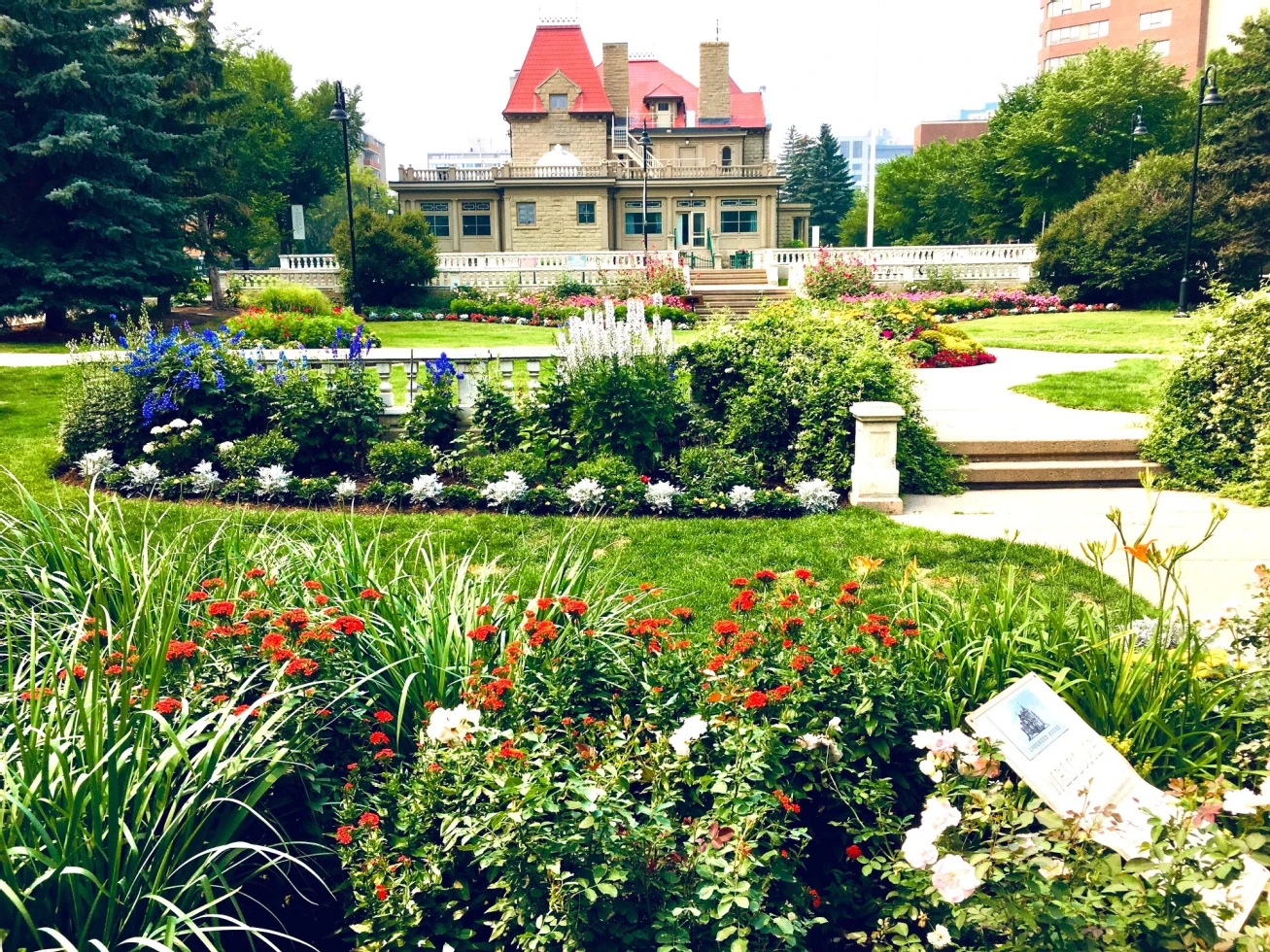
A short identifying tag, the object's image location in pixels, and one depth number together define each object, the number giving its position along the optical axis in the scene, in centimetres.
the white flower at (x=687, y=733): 274
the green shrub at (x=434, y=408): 928
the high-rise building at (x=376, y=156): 13448
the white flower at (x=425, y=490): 818
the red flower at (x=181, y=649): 312
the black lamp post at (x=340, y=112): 2236
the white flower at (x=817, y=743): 295
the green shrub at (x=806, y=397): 877
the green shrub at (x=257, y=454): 859
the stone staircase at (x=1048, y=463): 926
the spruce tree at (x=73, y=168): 2105
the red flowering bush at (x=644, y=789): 252
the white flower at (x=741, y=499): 807
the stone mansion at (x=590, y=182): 4531
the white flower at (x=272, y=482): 827
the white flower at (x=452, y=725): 278
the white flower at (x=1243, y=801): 233
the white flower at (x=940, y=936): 231
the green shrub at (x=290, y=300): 2259
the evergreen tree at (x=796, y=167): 7638
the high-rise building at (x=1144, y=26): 6234
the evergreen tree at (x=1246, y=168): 2998
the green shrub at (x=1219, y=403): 889
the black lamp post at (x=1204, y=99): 2334
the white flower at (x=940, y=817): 234
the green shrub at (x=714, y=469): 832
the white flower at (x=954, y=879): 221
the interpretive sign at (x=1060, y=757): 262
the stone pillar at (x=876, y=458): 832
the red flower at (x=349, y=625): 324
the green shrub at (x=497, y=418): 916
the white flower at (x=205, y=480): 841
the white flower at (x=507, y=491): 800
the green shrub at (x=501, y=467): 833
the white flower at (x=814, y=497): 814
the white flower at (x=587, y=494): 794
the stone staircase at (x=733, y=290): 2880
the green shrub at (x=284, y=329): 1844
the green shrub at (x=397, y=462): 867
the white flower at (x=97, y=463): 862
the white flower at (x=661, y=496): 800
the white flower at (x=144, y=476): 848
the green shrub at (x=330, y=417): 902
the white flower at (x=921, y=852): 228
